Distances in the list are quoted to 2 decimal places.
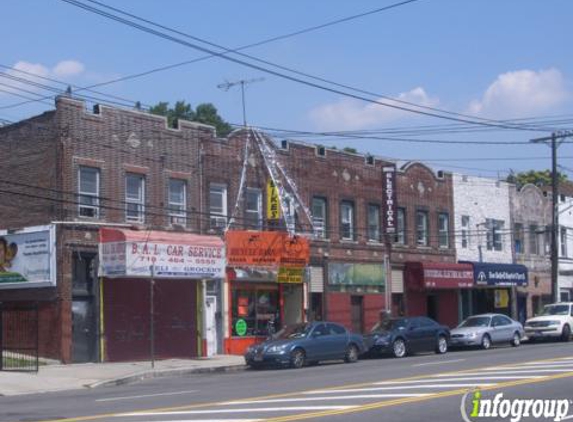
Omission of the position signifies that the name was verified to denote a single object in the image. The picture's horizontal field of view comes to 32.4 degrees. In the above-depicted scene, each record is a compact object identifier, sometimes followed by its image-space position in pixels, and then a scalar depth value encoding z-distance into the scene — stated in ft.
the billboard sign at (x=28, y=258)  99.50
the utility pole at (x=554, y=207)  150.82
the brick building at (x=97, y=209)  100.17
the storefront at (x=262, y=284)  118.11
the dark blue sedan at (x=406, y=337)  110.33
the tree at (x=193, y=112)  237.57
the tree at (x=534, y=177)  278.05
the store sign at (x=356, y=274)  132.98
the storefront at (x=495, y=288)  152.97
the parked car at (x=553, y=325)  137.59
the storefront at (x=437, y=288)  143.23
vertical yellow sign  121.80
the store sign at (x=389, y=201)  140.05
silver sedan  123.75
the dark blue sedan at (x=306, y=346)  95.66
